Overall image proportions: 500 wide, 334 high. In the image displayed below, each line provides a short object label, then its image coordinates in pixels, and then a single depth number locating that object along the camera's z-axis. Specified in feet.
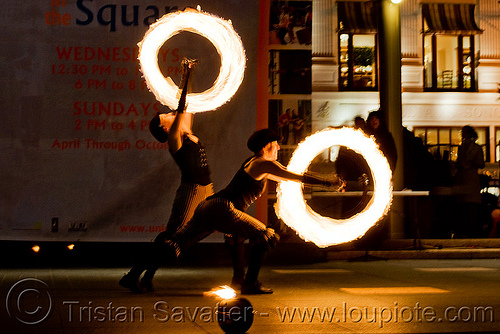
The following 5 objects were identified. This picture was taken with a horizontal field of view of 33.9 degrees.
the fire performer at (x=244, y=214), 27.04
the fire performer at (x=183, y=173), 28.12
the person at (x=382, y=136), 41.98
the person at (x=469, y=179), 46.70
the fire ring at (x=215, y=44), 30.81
